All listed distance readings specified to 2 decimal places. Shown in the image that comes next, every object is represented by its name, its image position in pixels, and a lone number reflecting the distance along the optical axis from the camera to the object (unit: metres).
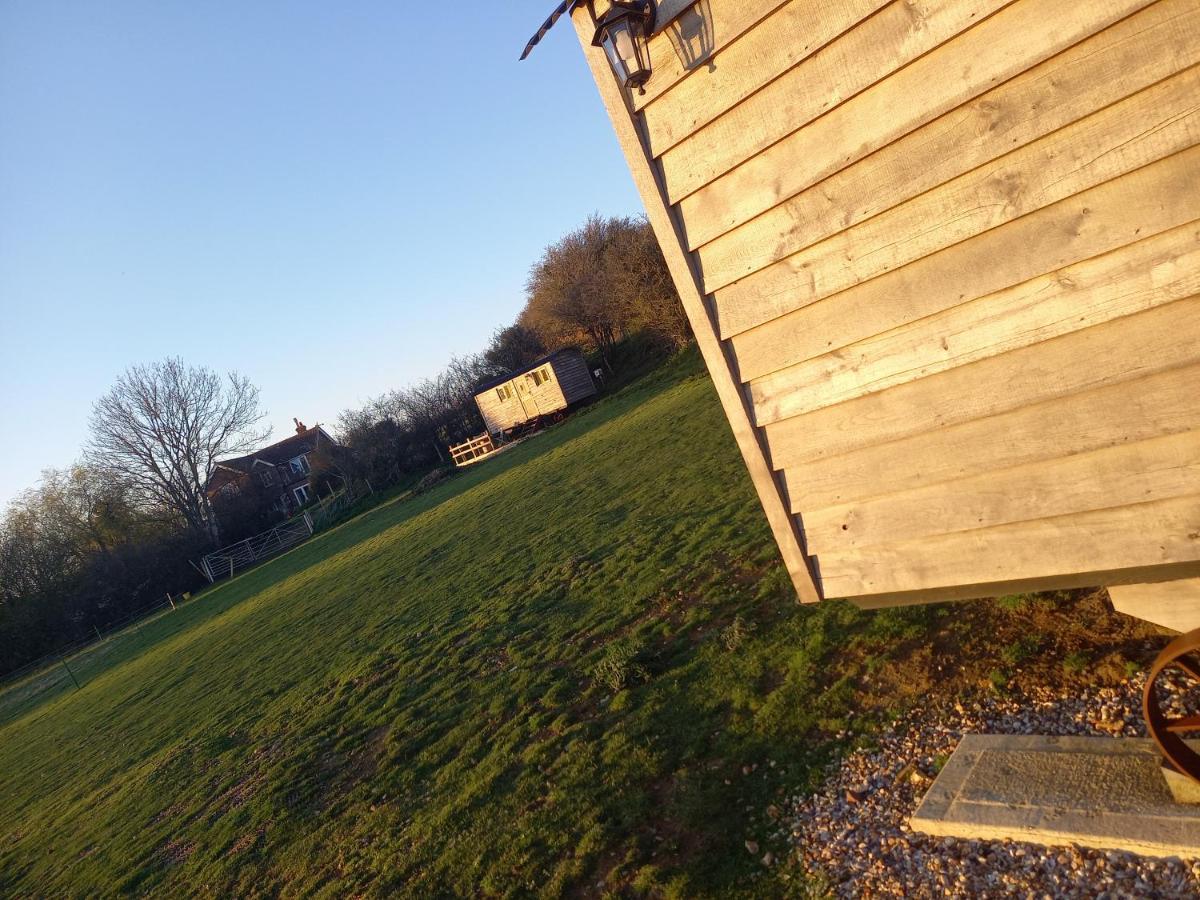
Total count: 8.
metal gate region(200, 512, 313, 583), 40.28
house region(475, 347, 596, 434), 35.69
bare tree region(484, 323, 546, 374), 50.38
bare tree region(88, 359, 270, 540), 47.38
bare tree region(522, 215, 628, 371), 43.97
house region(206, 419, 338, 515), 48.91
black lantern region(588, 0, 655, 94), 3.25
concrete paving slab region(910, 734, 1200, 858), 2.53
